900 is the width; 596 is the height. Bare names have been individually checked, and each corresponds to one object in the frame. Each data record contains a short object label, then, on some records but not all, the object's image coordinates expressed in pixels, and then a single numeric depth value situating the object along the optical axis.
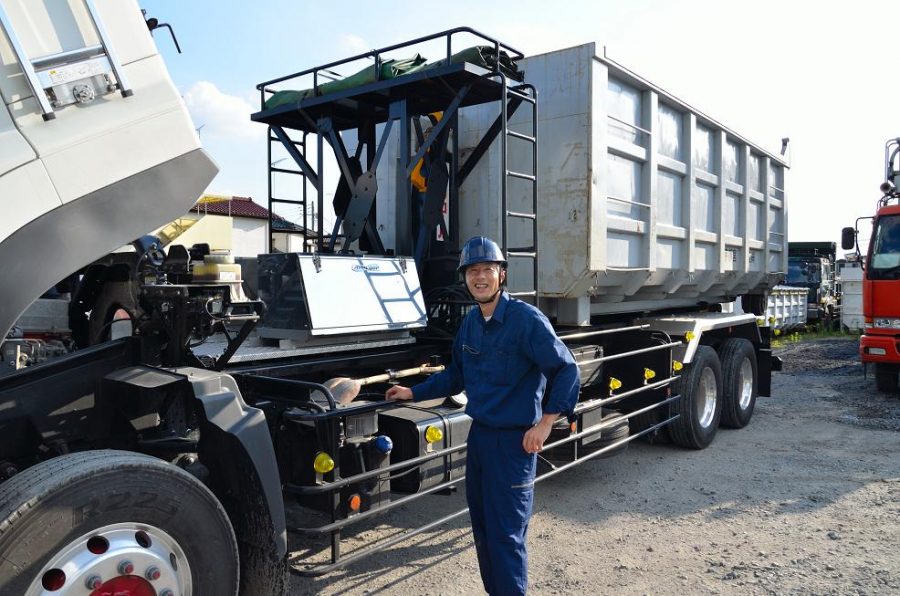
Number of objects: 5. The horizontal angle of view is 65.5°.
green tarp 4.18
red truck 9.16
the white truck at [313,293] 2.17
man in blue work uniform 3.00
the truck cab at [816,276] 21.14
